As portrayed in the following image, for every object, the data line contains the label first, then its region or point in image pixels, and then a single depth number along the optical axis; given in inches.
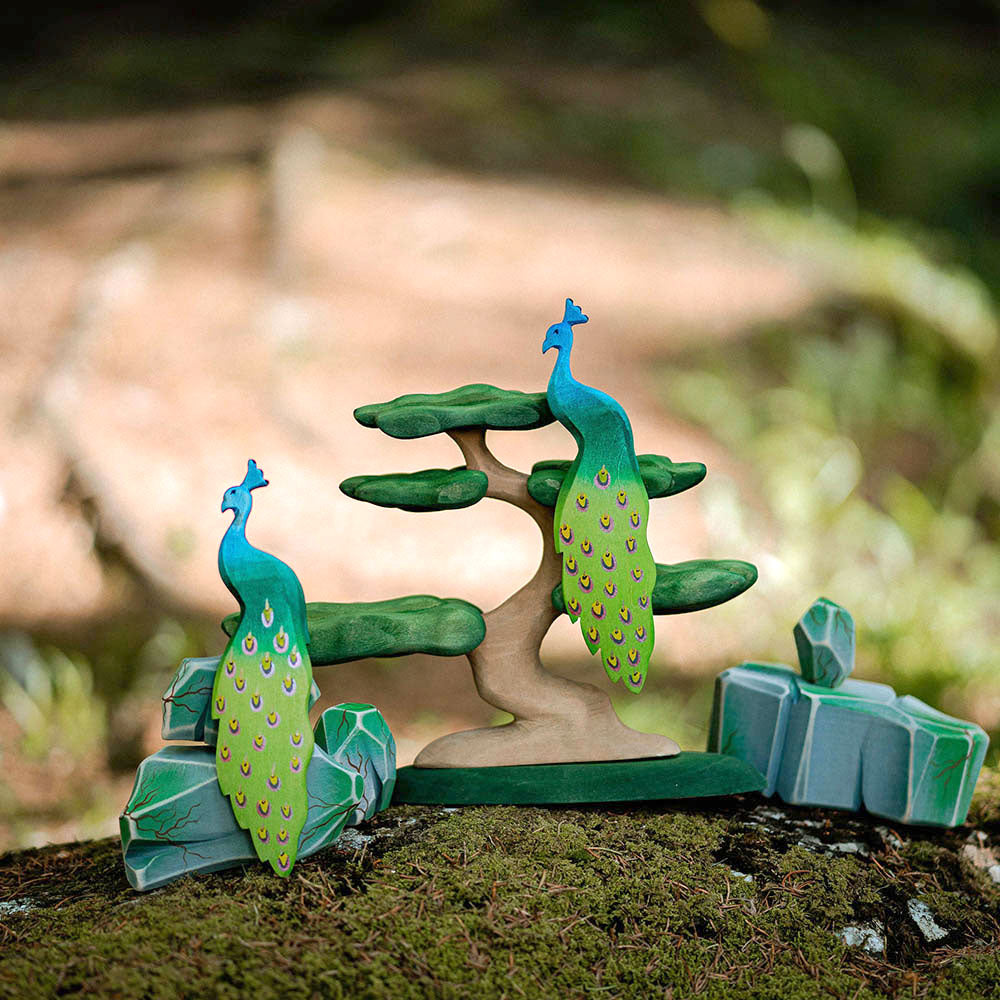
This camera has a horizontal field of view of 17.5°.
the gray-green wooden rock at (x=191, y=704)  58.2
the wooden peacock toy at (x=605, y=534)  59.6
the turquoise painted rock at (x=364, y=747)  59.7
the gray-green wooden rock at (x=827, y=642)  62.1
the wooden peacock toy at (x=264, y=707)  57.7
